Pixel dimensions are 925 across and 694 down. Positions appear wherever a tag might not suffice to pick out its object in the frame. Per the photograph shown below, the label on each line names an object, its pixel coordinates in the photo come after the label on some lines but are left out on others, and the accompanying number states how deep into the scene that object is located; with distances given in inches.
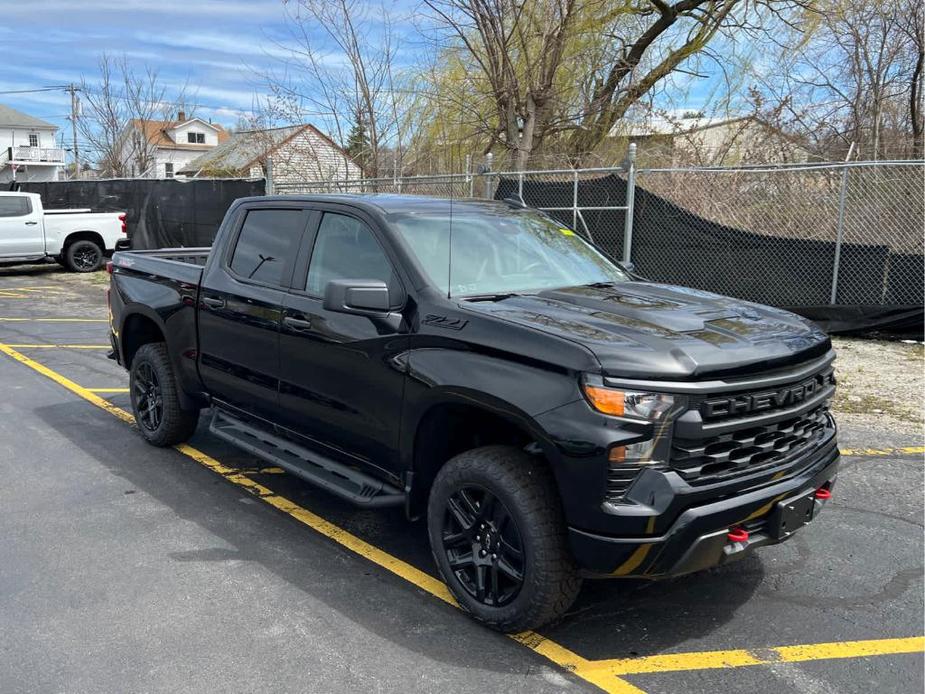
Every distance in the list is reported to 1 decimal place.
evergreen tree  674.2
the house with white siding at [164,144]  1355.3
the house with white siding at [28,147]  2733.8
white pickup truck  663.8
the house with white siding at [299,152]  775.7
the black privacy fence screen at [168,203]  650.2
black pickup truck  112.9
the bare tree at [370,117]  637.3
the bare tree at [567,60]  544.7
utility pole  1542.6
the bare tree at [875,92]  732.7
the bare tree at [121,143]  1282.0
